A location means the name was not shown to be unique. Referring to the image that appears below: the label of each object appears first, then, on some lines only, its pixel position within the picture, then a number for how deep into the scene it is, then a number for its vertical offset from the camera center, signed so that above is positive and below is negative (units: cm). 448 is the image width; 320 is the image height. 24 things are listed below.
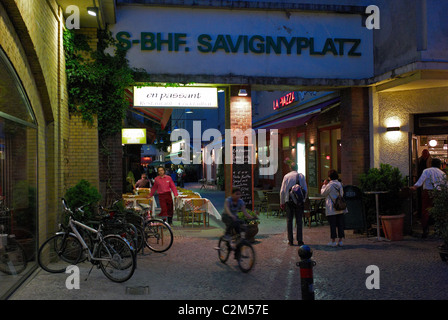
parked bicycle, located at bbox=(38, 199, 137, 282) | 692 -139
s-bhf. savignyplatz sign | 1149 +324
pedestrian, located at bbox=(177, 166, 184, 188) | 2991 -103
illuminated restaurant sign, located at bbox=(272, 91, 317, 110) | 1657 +259
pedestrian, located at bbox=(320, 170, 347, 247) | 966 -104
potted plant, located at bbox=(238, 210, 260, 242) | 1012 -145
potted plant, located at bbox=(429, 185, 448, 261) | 802 -98
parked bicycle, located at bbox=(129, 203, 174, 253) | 923 -138
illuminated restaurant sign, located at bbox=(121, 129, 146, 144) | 1778 +121
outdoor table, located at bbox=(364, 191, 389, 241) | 1013 -128
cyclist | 778 -84
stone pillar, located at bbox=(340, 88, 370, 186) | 1227 +73
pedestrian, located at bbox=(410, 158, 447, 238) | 1026 -52
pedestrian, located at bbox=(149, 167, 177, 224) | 1183 -67
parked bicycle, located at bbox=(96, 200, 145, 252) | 789 -109
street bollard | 470 -117
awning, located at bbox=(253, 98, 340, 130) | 1404 +165
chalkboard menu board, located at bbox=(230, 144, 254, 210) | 1195 -15
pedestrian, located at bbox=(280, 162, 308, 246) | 979 -89
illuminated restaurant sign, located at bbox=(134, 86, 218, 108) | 1148 +178
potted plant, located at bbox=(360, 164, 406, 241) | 1038 -86
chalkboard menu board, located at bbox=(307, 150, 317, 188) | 1716 -22
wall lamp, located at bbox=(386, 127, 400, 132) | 1207 +90
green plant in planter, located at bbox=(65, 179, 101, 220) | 866 -58
